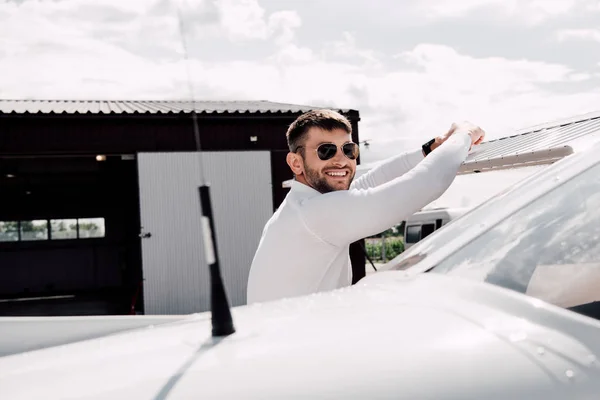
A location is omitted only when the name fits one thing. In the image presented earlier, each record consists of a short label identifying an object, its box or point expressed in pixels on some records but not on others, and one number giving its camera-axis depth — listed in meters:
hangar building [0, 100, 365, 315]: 13.88
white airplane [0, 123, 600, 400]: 1.04
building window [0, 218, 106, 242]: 23.39
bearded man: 1.80
